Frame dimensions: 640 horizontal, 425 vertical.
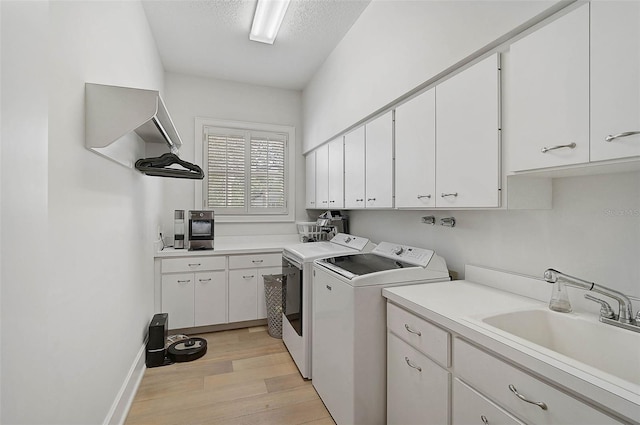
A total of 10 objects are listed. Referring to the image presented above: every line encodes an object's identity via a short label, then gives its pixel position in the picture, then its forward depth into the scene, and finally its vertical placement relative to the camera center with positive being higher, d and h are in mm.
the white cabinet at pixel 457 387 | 849 -635
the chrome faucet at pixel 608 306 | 1049 -341
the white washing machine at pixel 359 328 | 1604 -684
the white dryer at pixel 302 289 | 2287 -645
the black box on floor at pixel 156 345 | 2482 -1166
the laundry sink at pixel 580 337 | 1012 -491
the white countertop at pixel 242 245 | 3050 -421
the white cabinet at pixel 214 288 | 2998 -827
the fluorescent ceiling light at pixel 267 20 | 2319 +1650
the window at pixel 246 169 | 3729 +553
